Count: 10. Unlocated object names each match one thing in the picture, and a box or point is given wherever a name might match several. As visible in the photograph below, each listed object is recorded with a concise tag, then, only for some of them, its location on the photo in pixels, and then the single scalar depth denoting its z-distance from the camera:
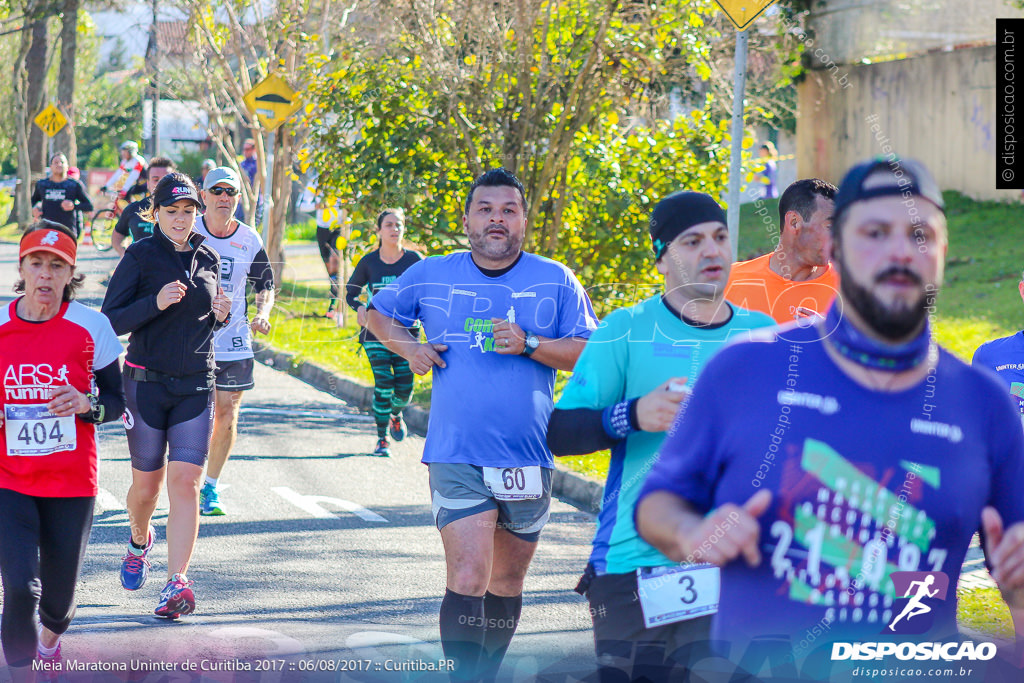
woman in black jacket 11.33
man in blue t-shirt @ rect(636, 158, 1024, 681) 4.23
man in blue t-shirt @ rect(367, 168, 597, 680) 8.85
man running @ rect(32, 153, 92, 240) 36.24
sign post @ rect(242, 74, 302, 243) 28.98
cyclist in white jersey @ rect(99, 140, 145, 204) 39.82
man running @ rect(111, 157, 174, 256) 17.86
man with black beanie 6.12
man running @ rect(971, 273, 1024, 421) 9.93
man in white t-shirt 14.09
